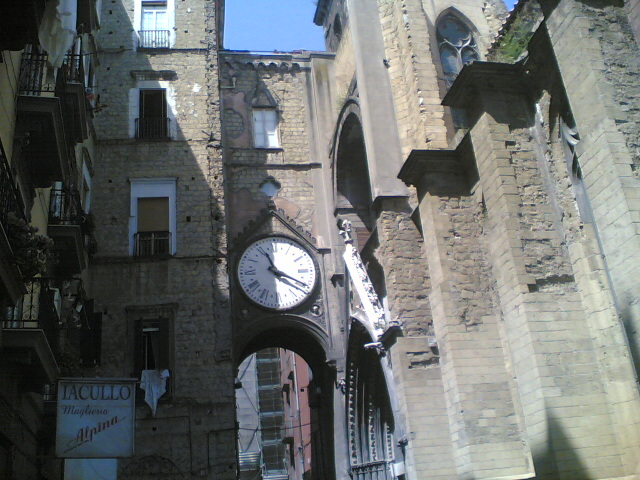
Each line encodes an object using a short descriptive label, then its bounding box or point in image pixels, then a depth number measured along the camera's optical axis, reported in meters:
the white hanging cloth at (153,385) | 14.89
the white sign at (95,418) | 8.61
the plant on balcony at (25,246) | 7.50
